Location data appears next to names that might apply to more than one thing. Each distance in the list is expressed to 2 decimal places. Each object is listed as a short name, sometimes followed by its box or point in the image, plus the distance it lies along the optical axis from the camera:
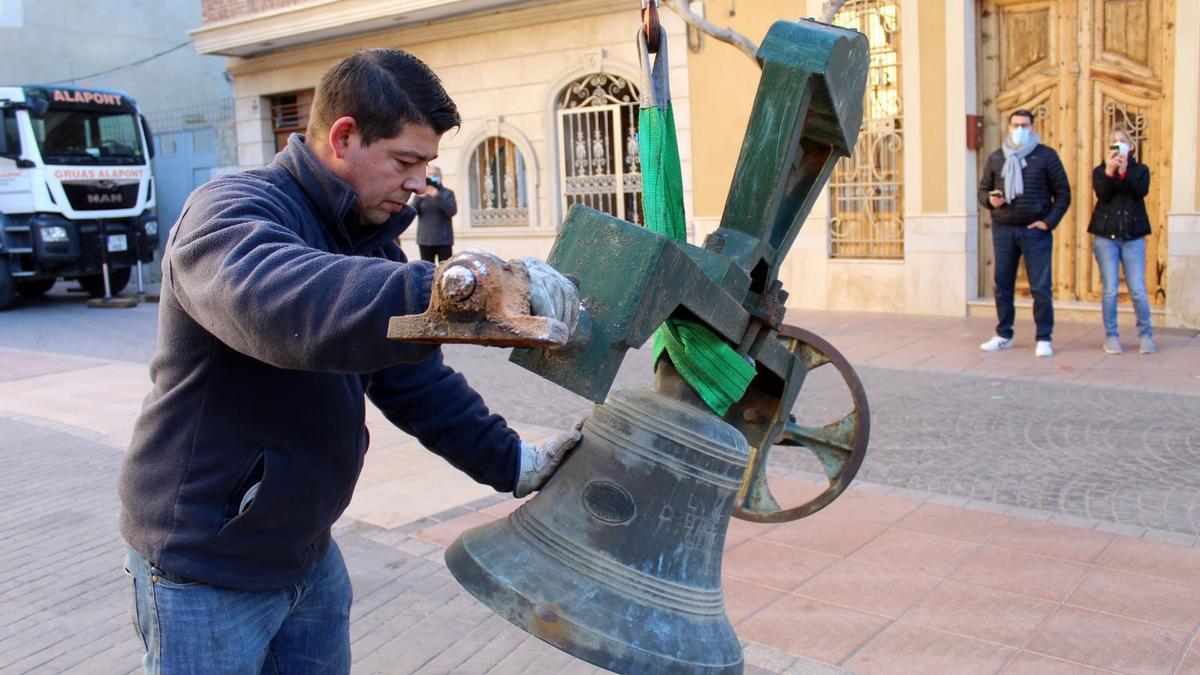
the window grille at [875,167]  11.39
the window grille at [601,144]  14.03
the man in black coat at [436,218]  12.38
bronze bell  1.72
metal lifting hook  2.12
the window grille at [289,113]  17.91
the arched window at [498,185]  15.41
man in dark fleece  1.87
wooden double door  10.02
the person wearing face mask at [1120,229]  8.64
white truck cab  15.37
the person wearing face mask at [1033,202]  8.91
